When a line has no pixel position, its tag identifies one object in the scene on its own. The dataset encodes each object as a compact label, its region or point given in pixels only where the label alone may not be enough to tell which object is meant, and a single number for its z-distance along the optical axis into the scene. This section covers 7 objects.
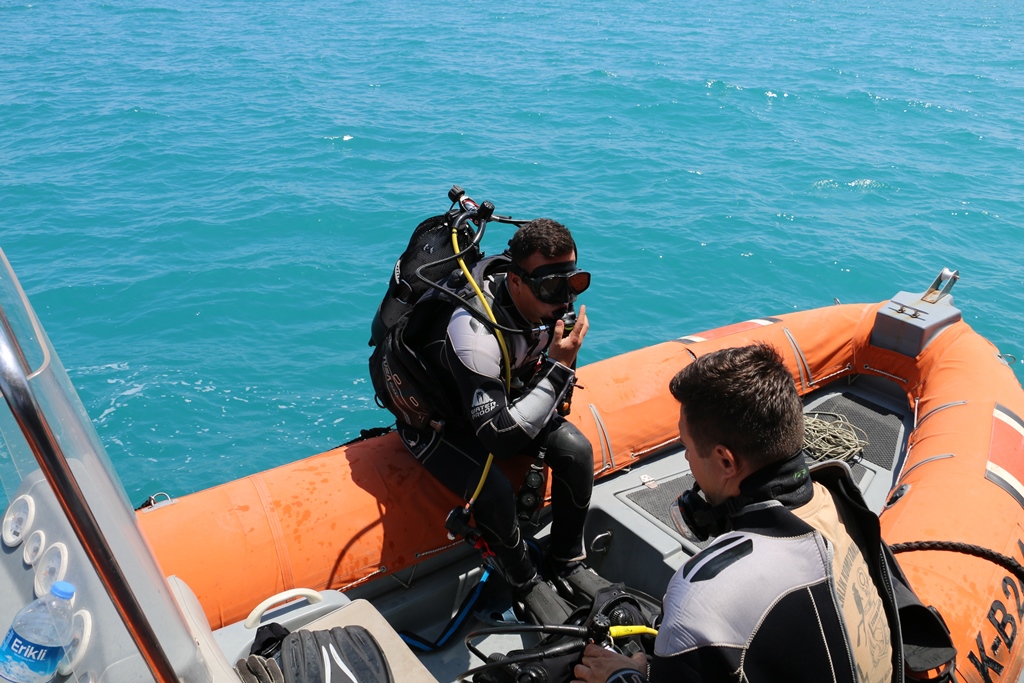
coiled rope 3.83
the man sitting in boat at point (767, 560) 1.42
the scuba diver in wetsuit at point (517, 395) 2.63
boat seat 2.03
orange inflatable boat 2.66
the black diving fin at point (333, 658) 1.84
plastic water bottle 1.26
